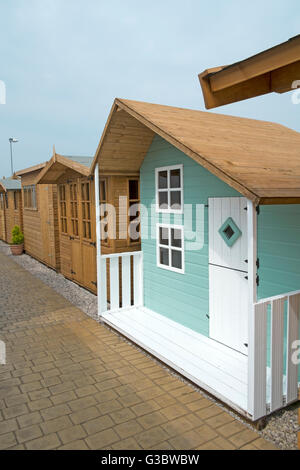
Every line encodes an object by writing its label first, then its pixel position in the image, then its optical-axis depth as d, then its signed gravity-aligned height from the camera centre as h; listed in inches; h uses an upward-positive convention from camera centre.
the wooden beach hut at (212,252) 131.0 -26.5
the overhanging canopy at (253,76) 98.3 +36.5
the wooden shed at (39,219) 407.5 -20.6
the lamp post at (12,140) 1002.3 +171.2
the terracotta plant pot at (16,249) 558.9 -69.5
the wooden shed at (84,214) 256.1 -10.6
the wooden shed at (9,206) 586.1 -5.6
